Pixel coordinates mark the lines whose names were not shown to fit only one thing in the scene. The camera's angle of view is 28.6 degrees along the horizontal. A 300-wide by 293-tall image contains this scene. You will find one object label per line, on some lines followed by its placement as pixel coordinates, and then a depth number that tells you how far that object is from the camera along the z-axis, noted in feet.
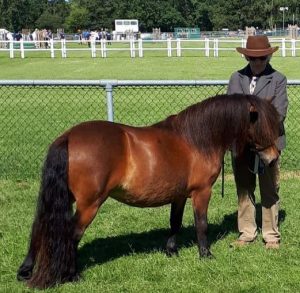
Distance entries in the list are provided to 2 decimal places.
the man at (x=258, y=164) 16.92
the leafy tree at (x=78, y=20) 379.35
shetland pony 14.37
